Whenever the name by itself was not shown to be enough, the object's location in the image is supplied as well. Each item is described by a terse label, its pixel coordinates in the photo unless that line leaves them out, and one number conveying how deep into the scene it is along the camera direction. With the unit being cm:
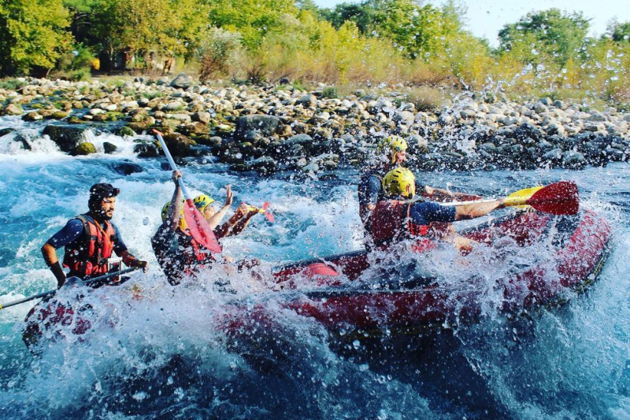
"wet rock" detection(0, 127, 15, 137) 1034
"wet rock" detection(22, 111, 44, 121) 1225
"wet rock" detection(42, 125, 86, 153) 1029
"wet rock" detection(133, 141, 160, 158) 1027
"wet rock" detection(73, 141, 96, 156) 1012
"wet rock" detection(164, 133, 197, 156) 1038
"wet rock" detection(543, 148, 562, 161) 1023
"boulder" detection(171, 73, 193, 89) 1855
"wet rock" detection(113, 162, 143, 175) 929
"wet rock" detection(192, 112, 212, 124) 1262
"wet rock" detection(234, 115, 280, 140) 1127
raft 361
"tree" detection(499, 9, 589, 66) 3206
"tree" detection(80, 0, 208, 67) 2423
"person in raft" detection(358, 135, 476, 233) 467
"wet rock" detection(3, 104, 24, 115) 1284
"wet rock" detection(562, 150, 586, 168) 1001
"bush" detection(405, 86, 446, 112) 1382
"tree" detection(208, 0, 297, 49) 2998
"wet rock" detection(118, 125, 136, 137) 1106
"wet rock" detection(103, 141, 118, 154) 1028
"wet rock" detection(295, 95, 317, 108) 1451
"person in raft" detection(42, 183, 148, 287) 354
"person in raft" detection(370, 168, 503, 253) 411
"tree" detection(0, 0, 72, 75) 2130
